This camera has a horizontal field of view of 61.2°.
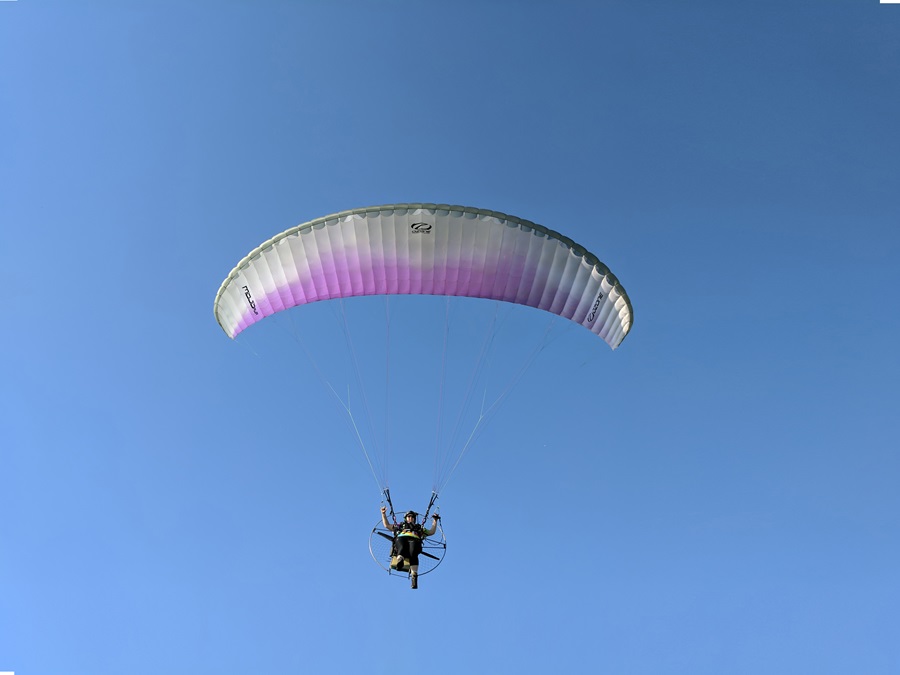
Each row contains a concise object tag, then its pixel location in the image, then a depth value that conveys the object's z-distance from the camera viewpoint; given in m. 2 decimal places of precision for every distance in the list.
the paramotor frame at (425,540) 16.70
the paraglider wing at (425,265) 16.28
